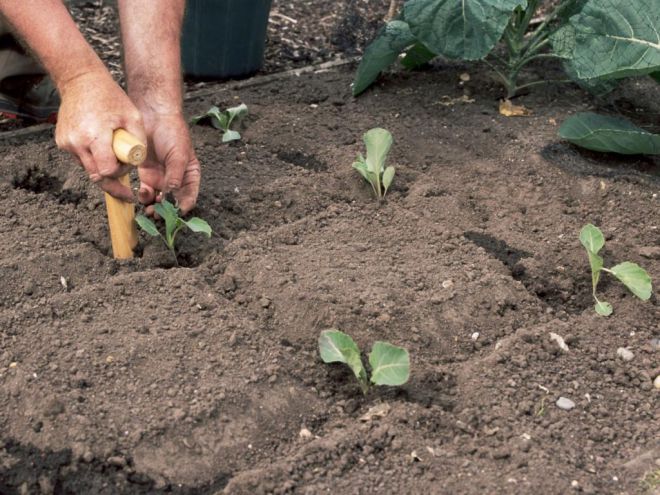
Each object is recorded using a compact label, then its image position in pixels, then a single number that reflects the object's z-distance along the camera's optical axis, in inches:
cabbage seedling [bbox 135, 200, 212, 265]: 91.8
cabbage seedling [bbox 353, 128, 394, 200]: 105.1
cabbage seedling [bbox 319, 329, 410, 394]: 76.4
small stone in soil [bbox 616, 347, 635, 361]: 85.8
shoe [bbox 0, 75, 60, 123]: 126.3
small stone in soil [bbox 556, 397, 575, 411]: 79.6
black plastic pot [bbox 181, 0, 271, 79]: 138.5
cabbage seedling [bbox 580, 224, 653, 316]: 90.4
